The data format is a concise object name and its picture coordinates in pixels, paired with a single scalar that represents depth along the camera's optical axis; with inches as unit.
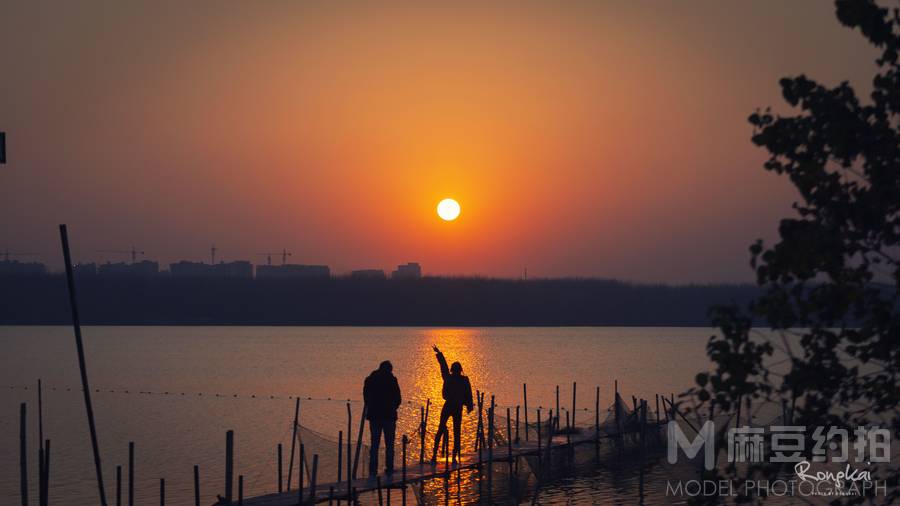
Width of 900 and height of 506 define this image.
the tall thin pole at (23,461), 669.5
